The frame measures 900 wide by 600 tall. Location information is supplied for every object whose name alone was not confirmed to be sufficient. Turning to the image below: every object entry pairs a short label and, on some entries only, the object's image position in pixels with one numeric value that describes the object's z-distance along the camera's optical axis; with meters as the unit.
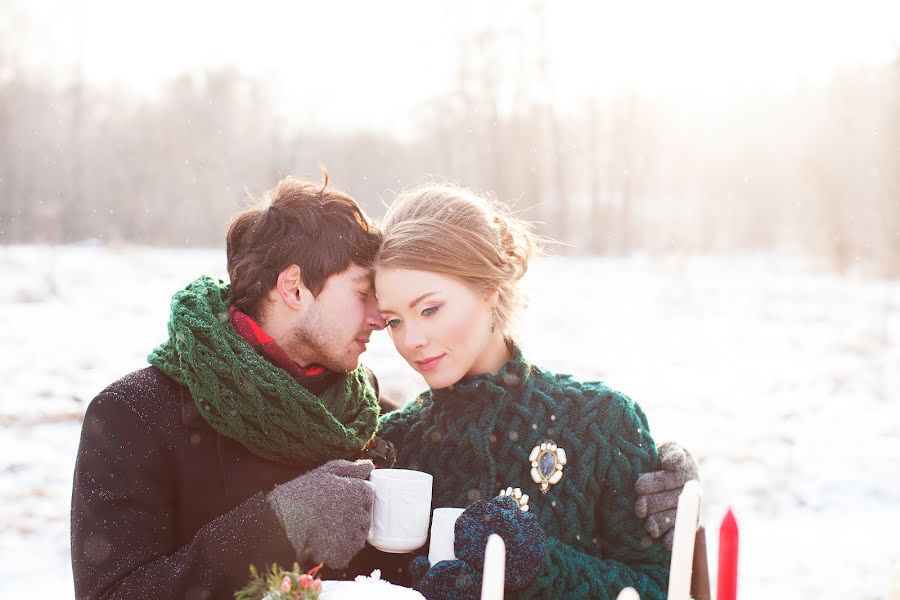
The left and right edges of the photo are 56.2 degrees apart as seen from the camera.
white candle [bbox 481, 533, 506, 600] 1.02
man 2.04
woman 2.38
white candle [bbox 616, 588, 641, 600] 1.04
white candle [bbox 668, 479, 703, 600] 1.07
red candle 1.10
